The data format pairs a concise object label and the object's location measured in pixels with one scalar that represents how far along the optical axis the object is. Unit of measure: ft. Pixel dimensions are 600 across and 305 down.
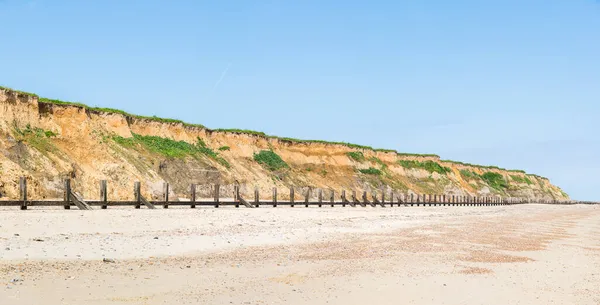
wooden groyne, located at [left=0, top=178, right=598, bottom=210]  74.11
